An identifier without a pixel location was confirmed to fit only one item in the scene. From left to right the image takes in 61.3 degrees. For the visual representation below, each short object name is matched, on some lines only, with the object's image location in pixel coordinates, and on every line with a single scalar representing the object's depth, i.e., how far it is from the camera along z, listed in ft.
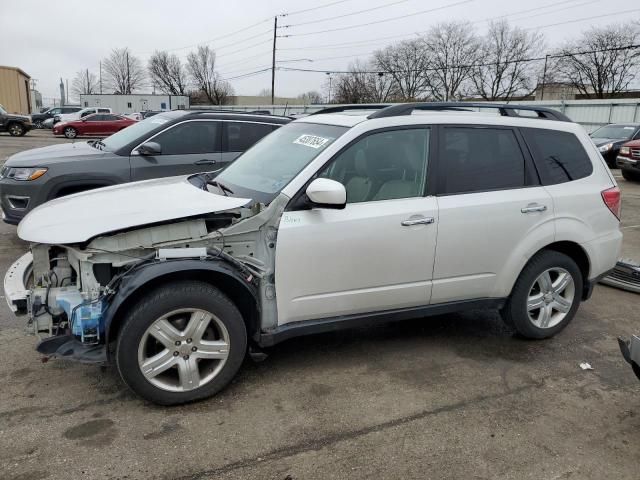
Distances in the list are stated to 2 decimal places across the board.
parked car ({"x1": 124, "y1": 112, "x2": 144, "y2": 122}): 112.78
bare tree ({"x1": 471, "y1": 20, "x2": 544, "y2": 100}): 195.21
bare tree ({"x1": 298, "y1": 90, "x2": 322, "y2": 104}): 250.21
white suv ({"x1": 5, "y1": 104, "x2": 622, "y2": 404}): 10.47
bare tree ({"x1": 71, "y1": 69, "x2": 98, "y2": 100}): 342.27
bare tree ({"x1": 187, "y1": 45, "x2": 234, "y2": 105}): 281.74
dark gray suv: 20.95
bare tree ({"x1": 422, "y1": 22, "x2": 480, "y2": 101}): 200.54
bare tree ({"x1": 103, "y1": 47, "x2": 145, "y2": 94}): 305.94
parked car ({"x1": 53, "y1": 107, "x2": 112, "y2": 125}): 113.80
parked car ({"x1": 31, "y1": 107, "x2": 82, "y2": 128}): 137.49
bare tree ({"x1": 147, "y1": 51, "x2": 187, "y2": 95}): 296.51
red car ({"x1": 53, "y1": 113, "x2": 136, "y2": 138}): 98.89
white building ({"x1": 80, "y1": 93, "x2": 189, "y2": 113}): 180.65
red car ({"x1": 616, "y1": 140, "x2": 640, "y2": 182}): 48.14
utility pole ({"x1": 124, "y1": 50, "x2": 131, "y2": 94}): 305.53
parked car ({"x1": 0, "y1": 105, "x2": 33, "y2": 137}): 94.22
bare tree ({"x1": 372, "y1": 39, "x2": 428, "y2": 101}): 208.64
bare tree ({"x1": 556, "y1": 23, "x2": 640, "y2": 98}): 164.96
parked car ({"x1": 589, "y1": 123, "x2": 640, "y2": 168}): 58.08
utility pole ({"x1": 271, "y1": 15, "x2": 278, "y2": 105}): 179.63
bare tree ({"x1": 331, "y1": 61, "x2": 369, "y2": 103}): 208.13
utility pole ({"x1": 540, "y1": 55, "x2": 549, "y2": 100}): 178.66
